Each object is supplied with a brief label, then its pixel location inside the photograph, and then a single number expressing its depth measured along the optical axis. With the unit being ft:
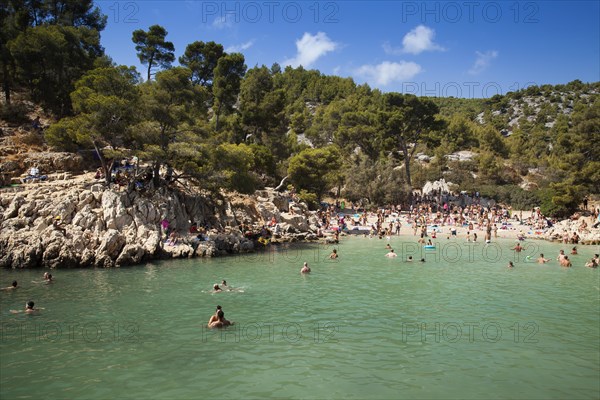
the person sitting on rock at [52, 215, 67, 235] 76.64
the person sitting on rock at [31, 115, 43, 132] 116.16
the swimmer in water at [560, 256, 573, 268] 83.25
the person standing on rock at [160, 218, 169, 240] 86.69
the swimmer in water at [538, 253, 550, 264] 87.86
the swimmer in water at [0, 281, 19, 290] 58.88
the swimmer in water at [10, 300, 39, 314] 49.49
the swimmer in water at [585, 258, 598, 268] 82.17
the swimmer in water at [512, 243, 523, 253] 100.86
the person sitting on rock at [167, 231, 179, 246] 84.55
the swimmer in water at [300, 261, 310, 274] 73.82
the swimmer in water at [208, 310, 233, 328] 45.34
